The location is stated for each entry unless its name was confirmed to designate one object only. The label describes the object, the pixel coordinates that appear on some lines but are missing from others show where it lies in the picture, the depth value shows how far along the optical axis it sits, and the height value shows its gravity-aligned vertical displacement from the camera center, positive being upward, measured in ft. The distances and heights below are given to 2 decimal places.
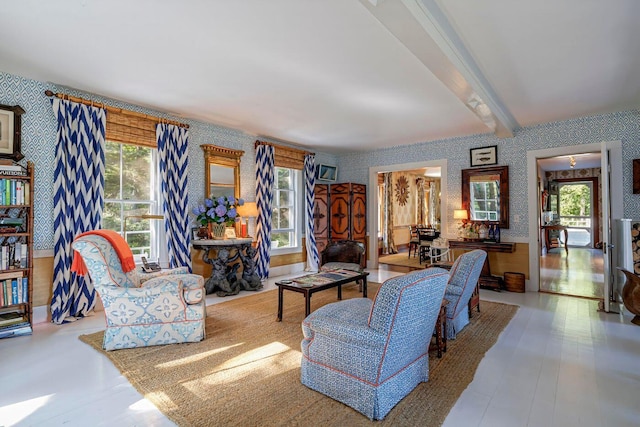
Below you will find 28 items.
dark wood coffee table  11.74 -2.50
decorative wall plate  33.42 +2.61
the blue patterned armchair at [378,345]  6.48 -2.75
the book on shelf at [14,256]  10.96 -1.21
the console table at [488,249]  17.76 -1.89
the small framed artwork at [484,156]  19.06 +3.48
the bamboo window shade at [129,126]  13.83 +4.10
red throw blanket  10.48 -1.17
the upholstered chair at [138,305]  9.80 -2.65
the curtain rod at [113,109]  12.43 +4.63
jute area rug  6.63 -3.99
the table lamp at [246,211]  17.43 +0.34
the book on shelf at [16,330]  10.67 -3.63
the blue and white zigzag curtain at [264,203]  19.79 +0.86
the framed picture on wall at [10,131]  11.28 +3.09
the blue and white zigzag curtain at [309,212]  23.12 +0.33
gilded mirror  17.43 +2.58
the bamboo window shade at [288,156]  21.09 +4.03
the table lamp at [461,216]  19.65 -0.07
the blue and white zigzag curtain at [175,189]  15.46 +1.39
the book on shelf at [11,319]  10.76 -3.28
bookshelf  10.83 -1.08
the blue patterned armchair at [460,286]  10.57 -2.35
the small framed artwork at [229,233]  17.20 -0.81
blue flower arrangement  16.66 +0.34
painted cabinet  23.63 +0.26
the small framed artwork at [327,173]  24.53 +3.36
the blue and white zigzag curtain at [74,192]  12.35 +1.09
